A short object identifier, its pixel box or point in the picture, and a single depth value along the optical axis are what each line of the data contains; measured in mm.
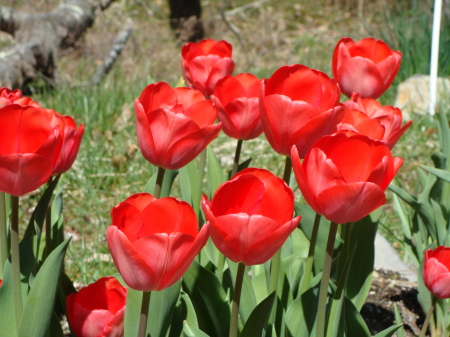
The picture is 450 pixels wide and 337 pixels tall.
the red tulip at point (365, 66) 1309
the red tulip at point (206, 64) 1332
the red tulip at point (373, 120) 1153
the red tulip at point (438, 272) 1248
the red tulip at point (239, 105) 1218
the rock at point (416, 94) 4156
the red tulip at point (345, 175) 1043
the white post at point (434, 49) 3184
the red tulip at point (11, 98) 1229
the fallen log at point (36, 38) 4645
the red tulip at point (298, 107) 1116
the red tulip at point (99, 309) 1150
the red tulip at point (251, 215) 1024
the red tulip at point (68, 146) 1174
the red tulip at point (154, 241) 1009
